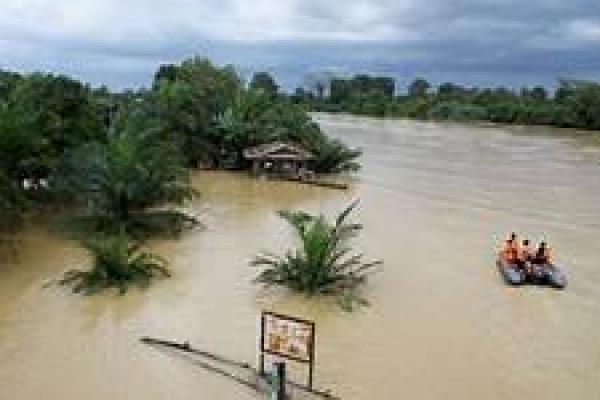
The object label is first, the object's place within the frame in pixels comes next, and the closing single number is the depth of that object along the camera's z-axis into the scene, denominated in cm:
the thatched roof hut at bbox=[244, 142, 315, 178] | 3117
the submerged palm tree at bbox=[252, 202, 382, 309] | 1556
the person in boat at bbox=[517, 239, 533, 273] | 1736
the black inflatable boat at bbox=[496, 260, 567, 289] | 1700
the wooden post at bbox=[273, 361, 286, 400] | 1055
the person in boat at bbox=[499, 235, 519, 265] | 1777
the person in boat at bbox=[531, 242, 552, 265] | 1764
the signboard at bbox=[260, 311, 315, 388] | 1092
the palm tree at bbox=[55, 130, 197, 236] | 1922
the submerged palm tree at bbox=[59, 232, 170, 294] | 1550
